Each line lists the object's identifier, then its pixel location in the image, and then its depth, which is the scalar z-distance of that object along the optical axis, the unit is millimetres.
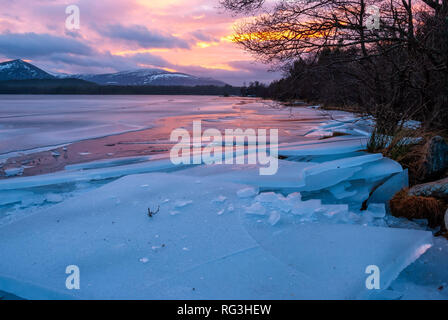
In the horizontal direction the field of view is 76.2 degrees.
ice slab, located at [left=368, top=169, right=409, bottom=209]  3262
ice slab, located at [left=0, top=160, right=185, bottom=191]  3293
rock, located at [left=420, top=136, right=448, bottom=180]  3512
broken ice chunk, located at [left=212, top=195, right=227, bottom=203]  2740
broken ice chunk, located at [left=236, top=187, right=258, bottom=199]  2867
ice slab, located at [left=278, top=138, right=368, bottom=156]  4488
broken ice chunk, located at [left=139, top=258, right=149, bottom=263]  1843
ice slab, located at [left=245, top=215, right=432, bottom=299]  1677
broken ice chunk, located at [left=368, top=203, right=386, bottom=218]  2783
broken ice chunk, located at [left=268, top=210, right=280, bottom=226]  2361
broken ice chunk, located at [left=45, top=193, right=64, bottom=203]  3002
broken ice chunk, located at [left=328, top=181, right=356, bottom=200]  3206
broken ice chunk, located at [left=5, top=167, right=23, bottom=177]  3861
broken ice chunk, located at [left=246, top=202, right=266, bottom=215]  2512
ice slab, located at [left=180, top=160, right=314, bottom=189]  3184
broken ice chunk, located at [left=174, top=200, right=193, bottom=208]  2652
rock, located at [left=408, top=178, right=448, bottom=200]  2877
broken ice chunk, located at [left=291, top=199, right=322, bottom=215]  2551
